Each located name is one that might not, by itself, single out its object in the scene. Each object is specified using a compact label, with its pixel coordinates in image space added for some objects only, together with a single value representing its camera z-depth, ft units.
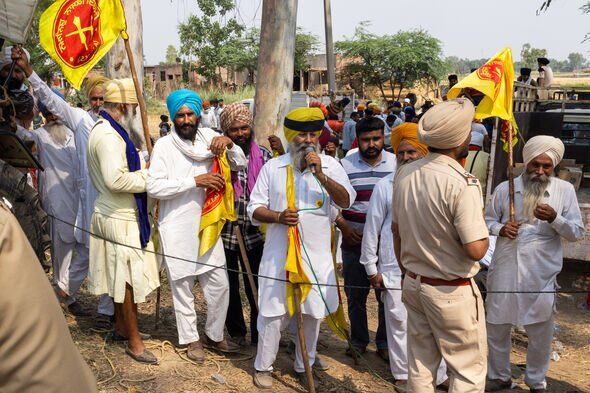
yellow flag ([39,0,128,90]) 15.75
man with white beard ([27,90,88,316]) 17.98
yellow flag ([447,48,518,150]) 14.90
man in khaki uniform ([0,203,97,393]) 3.89
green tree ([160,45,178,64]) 312.09
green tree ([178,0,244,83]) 137.69
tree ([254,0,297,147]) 22.50
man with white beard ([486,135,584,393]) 14.70
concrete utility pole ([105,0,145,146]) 21.12
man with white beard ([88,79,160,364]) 14.69
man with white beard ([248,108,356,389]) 13.99
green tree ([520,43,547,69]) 268.58
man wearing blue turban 14.96
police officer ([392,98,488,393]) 10.25
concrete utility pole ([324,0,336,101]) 54.75
